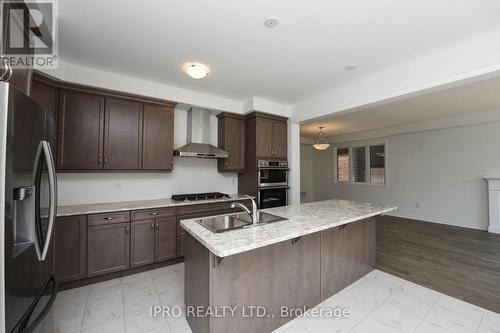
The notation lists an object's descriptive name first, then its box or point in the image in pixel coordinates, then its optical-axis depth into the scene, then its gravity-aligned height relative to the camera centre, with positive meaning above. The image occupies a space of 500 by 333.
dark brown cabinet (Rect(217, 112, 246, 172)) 3.79 +0.54
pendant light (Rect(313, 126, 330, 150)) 6.19 +1.11
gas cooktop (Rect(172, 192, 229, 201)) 3.27 -0.44
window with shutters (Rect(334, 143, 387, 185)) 6.58 +0.18
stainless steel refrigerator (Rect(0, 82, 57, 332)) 0.84 -0.20
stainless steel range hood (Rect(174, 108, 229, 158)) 3.42 +0.60
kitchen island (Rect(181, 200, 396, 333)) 1.45 -0.85
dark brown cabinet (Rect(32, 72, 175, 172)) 2.49 +0.58
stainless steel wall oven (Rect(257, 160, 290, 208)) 3.72 -0.25
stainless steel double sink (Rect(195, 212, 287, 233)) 1.91 -0.49
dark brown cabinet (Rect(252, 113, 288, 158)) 3.77 +0.64
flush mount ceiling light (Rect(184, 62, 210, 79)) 2.47 +1.20
